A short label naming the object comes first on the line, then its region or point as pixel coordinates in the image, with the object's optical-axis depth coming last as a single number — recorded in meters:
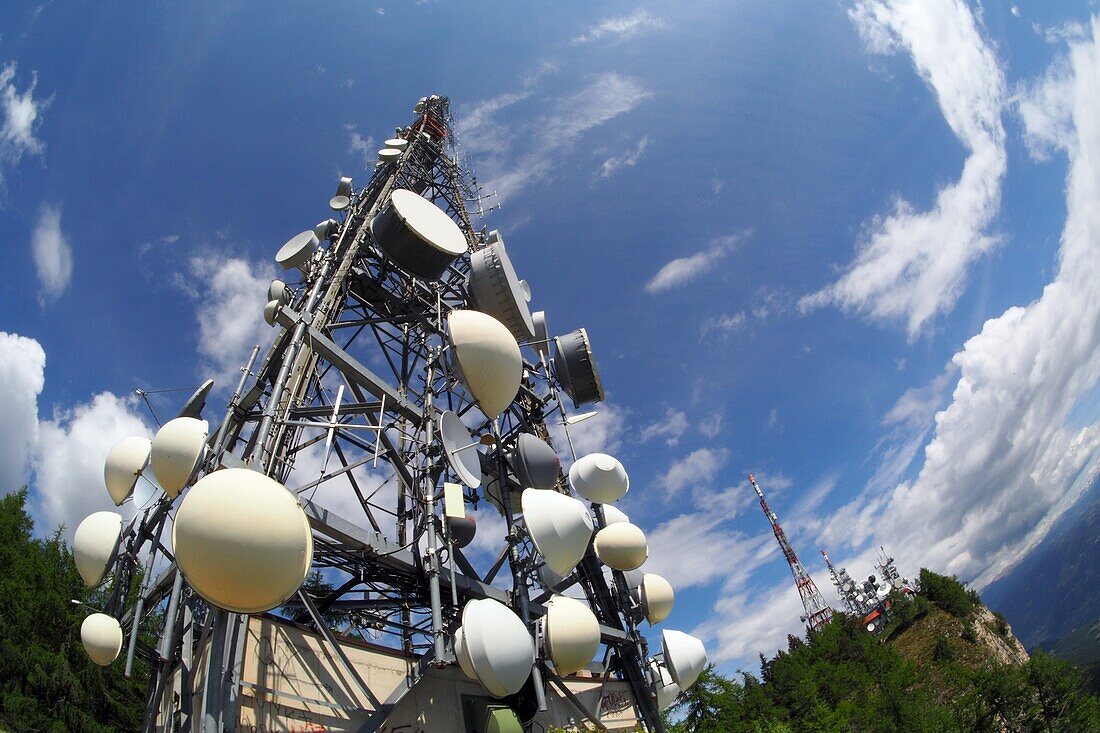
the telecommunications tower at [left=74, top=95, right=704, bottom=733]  7.34
